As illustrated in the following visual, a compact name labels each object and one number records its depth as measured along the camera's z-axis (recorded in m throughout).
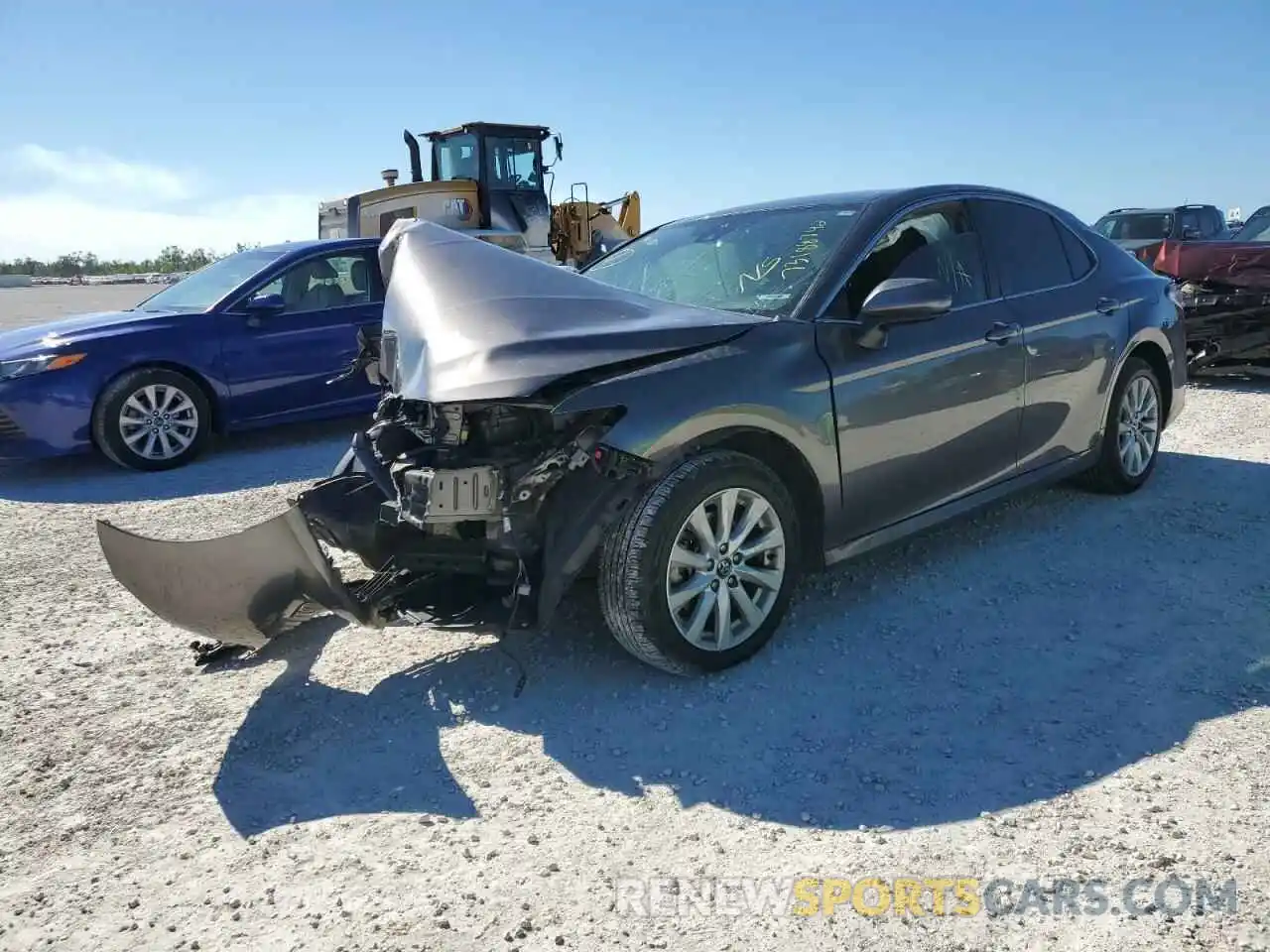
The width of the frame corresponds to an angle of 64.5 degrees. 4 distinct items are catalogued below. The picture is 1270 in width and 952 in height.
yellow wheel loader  14.59
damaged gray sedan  3.25
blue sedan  7.02
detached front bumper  3.34
